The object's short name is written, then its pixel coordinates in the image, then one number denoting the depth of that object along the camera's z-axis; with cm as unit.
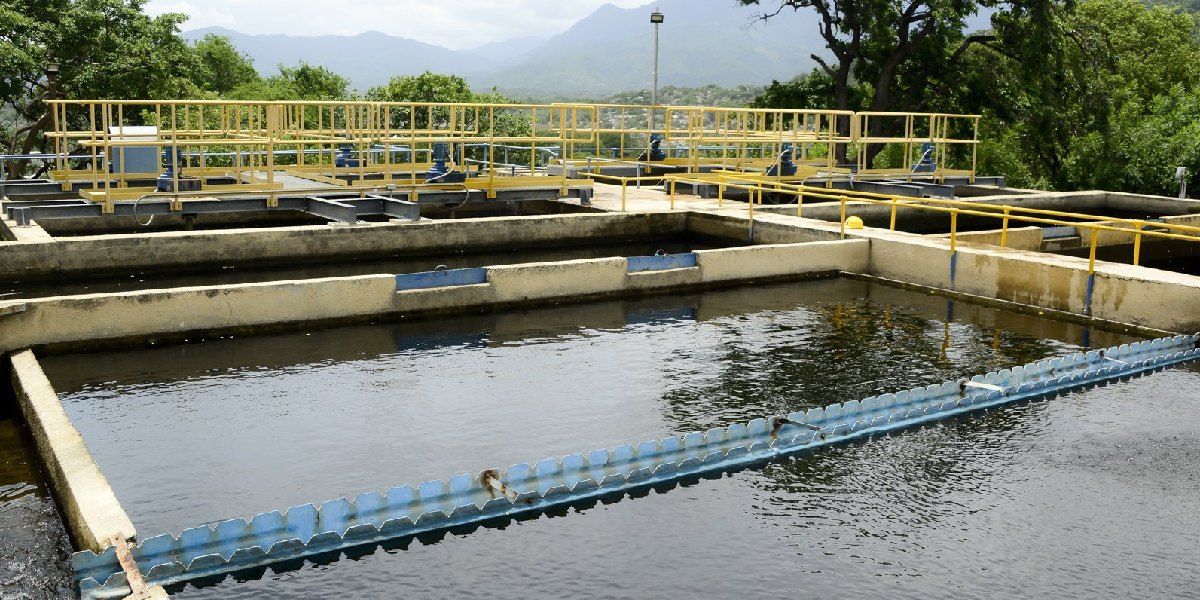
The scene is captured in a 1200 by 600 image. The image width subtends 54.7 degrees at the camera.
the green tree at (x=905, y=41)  3616
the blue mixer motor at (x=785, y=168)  2763
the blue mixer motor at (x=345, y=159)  2609
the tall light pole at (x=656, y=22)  3446
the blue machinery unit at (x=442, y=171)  2226
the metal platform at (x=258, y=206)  1891
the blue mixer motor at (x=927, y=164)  2956
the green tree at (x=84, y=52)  3384
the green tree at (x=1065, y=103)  3250
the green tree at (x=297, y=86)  7371
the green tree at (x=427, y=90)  6675
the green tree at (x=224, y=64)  8194
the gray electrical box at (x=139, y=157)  2156
